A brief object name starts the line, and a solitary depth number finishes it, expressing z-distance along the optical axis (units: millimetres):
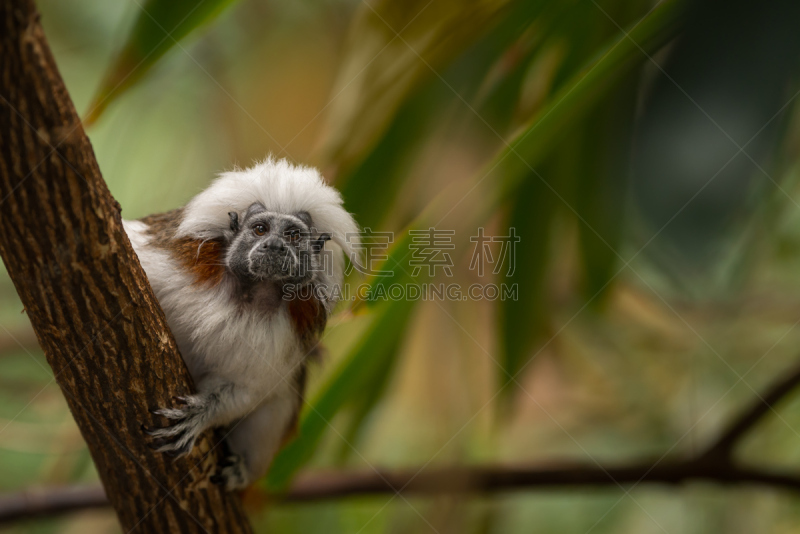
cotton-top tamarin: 1843
